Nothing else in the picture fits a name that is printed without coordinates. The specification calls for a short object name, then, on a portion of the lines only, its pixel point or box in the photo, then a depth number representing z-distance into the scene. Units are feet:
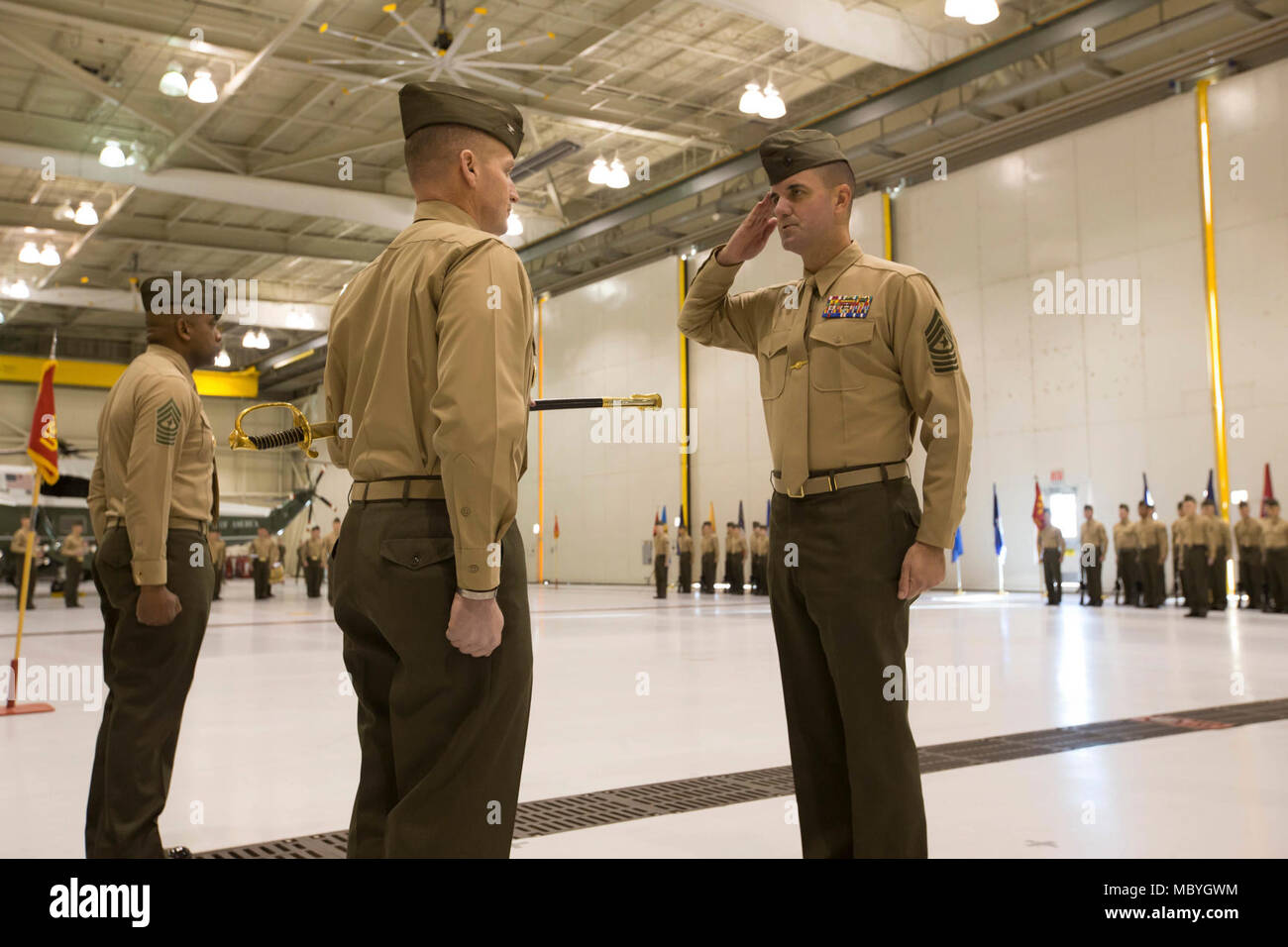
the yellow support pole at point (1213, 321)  48.39
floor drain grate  10.68
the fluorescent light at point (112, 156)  50.75
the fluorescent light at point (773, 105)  44.60
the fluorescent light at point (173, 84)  41.19
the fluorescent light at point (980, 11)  33.22
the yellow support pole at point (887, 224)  63.67
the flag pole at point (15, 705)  19.01
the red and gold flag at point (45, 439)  19.48
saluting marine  7.89
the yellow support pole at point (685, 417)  76.54
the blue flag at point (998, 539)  57.47
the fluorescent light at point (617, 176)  52.85
